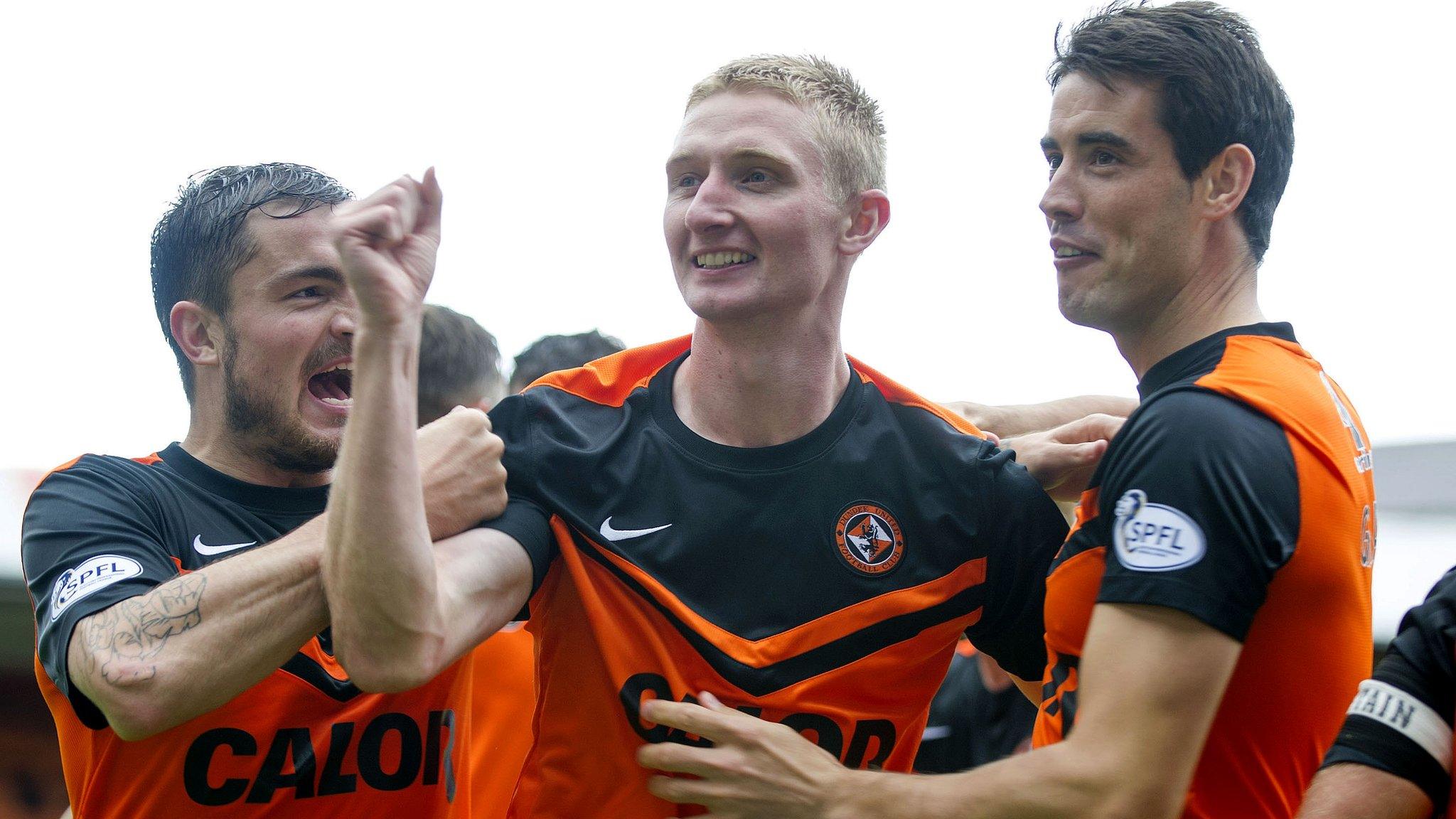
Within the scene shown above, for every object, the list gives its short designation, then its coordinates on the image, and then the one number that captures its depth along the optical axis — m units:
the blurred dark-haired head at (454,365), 5.39
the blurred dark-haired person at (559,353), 5.93
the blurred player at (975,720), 5.57
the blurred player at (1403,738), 2.16
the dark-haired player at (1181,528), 2.41
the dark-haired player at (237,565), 2.90
